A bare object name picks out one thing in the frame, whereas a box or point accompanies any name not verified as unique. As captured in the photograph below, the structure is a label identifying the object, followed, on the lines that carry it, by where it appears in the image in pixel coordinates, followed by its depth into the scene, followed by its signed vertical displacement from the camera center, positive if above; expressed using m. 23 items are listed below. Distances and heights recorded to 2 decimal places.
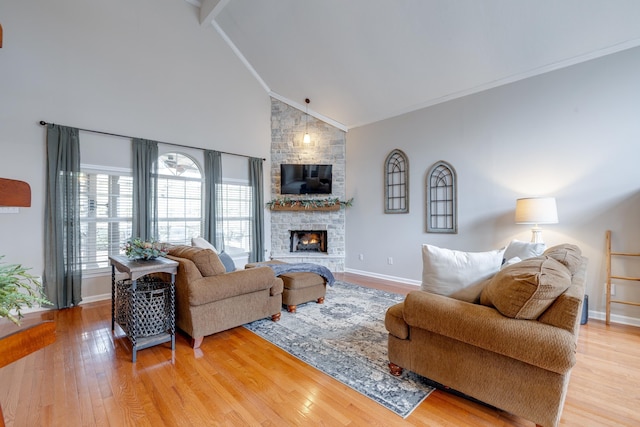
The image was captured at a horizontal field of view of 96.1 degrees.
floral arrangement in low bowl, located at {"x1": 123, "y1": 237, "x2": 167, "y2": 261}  2.70 -0.36
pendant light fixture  6.07 +1.84
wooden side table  2.46 -0.77
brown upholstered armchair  2.64 -0.78
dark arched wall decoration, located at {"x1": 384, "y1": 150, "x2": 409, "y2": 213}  5.19 +0.55
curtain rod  3.64 +1.14
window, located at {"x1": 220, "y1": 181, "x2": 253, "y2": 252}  5.55 -0.05
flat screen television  6.08 +0.71
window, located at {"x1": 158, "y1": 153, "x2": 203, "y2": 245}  4.75 +0.24
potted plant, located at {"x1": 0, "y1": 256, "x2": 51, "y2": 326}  0.75 -0.21
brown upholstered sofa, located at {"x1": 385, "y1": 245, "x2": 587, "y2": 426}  1.56 -0.73
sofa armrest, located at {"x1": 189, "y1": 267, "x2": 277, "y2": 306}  2.61 -0.70
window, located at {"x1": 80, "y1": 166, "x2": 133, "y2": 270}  4.00 +0.00
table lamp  3.41 +0.00
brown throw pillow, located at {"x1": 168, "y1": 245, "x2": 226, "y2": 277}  2.71 -0.45
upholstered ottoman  3.56 -0.96
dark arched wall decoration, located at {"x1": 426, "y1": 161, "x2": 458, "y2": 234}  4.64 +0.21
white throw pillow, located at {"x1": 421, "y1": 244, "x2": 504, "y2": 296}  2.08 -0.42
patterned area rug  2.07 -1.26
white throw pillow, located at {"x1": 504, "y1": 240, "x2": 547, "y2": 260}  3.04 -0.41
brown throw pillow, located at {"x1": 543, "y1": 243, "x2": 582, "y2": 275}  2.04 -0.35
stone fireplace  6.15 +1.06
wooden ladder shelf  3.29 -0.75
